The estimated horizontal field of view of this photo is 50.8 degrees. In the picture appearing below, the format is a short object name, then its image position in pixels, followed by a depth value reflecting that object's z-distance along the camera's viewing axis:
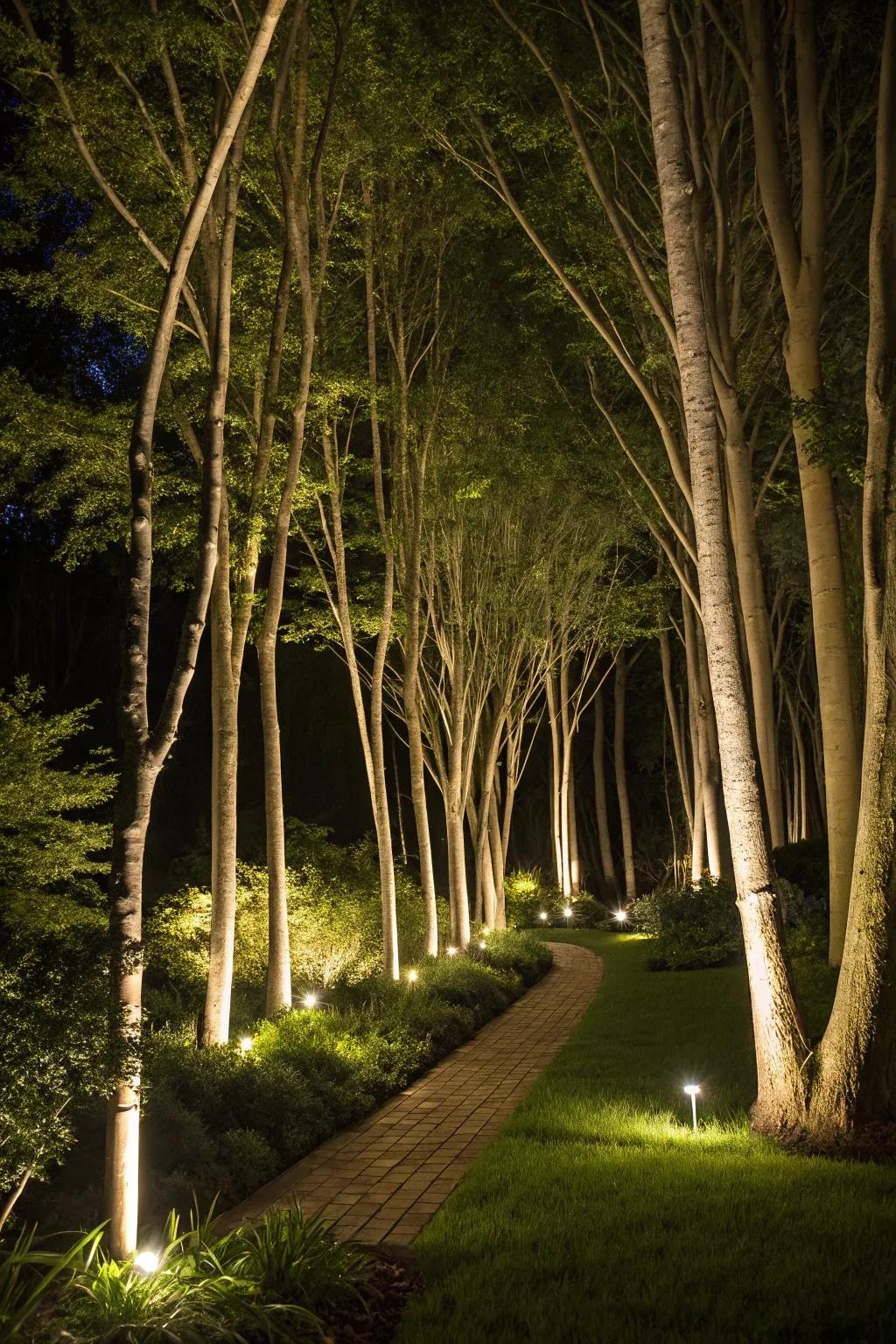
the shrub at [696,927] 13.94
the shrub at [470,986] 11.02
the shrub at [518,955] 14.30
